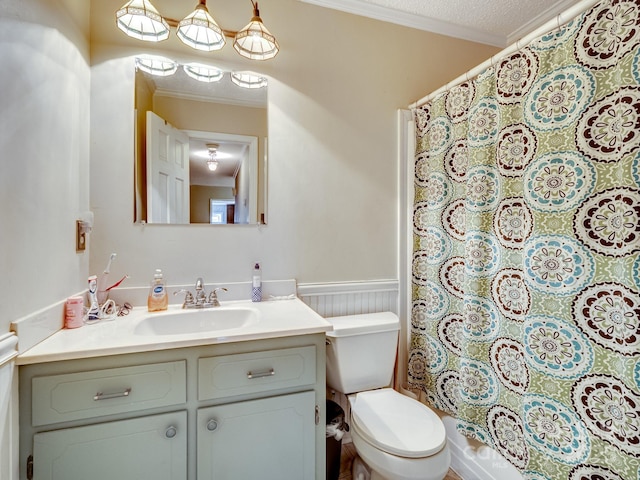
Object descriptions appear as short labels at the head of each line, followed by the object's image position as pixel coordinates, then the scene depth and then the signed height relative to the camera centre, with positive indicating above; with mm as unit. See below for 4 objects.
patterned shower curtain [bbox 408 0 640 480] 903 -51
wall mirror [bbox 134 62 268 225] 1456 +428
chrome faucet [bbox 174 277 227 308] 1437 -287
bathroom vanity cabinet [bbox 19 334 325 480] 908 -576
